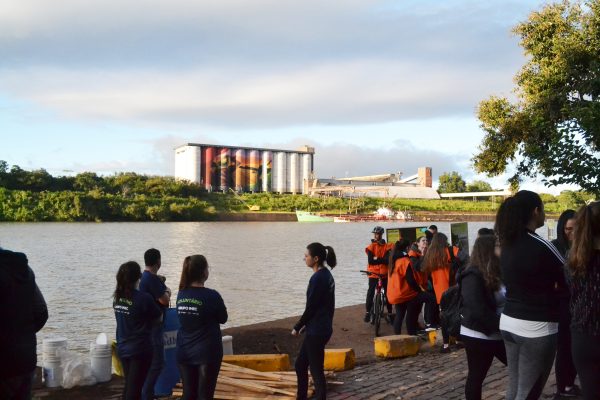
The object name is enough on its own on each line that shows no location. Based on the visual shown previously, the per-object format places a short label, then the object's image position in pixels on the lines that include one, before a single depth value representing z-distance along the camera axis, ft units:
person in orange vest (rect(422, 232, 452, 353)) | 28.02
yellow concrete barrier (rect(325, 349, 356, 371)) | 25.67
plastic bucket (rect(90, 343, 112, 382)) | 24.94
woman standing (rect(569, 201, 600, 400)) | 11.30
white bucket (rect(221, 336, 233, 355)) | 27.43
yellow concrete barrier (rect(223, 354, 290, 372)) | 24.07
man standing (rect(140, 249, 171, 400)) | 19.74
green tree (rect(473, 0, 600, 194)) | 55.57
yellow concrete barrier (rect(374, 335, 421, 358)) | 28.17
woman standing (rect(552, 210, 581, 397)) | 19.01
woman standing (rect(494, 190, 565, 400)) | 12.66
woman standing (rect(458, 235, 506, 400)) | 15.28
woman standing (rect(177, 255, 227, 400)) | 16.81
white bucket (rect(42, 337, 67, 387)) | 24.63
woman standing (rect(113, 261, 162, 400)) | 17.90
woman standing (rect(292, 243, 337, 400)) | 18.94
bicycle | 36.28
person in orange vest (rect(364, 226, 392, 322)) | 37.11
